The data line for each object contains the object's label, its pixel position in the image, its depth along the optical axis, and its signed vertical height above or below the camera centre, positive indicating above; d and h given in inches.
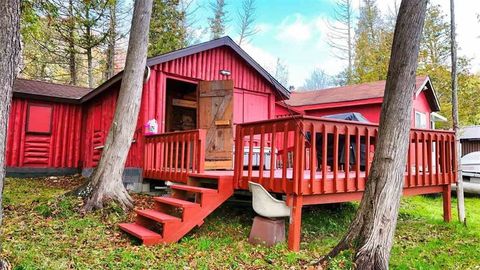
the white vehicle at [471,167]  375.9 -0.1
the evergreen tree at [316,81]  1105.2 +283.6
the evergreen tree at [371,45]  740.0 +283.2
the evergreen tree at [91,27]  582.9 +230.0
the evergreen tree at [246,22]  824.3 +337.6
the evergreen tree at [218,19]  862.5 +360.7
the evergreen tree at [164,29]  643.5 +250.0
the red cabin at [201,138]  167.0 +16.2
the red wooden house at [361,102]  473.4 +92.9
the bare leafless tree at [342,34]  887.7 +340.4
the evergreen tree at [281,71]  1098.1 +293.4
